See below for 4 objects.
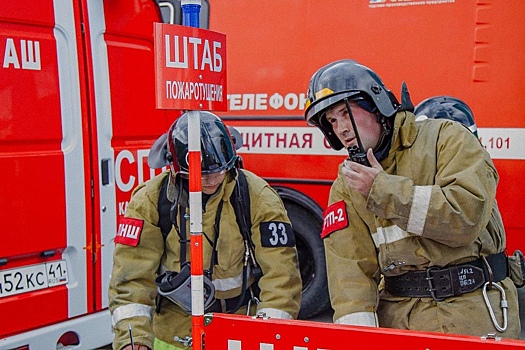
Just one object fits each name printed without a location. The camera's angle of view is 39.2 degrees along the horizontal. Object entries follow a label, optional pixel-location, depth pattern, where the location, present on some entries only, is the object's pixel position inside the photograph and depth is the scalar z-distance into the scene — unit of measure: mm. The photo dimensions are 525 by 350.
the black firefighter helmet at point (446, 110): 4312
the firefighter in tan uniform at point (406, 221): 2342
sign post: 2330
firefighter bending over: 2854
